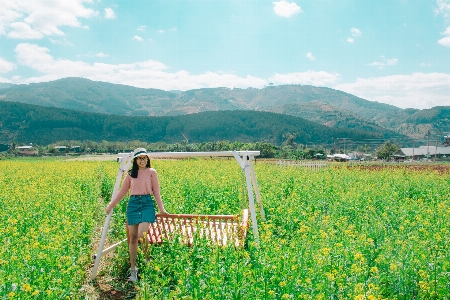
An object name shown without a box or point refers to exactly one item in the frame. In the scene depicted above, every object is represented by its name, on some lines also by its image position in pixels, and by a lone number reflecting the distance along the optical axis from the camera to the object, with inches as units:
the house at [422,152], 3550.7
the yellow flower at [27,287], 145.7
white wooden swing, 232.2
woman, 237.9
